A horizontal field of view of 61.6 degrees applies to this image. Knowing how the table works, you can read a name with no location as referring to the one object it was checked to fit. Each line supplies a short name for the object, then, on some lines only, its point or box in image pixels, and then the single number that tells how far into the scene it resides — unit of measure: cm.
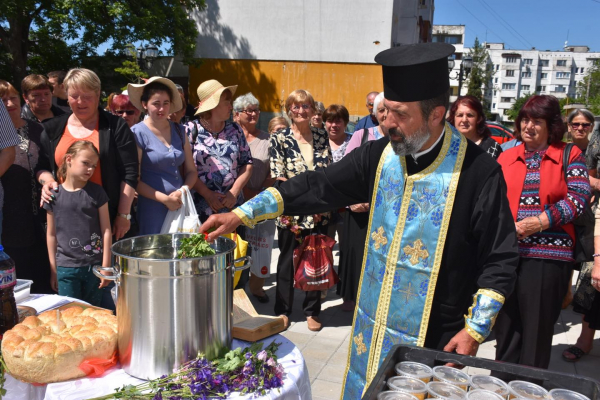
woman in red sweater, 329
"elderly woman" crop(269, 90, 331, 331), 470
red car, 1382
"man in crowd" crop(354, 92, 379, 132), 613
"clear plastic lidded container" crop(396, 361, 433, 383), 148
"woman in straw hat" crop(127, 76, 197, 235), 407
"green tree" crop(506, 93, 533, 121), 6329
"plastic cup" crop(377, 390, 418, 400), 136
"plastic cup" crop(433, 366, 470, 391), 146
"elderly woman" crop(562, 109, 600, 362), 427
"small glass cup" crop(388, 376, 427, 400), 138
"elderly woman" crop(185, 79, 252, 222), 452
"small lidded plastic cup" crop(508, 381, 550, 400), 139
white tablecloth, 170
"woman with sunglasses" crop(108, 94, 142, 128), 507
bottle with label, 200
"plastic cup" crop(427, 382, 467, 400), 139
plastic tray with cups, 139
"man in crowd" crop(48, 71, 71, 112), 578
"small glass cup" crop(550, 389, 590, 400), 138
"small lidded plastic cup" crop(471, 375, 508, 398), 143
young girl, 337
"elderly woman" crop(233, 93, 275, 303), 511
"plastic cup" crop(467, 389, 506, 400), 138
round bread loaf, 171
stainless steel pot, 164
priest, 214
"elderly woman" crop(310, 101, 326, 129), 544
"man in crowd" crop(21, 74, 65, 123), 459
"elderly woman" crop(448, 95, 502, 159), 421
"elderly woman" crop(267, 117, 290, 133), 617
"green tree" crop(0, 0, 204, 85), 1689
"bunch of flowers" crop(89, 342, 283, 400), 159
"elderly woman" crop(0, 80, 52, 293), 380
